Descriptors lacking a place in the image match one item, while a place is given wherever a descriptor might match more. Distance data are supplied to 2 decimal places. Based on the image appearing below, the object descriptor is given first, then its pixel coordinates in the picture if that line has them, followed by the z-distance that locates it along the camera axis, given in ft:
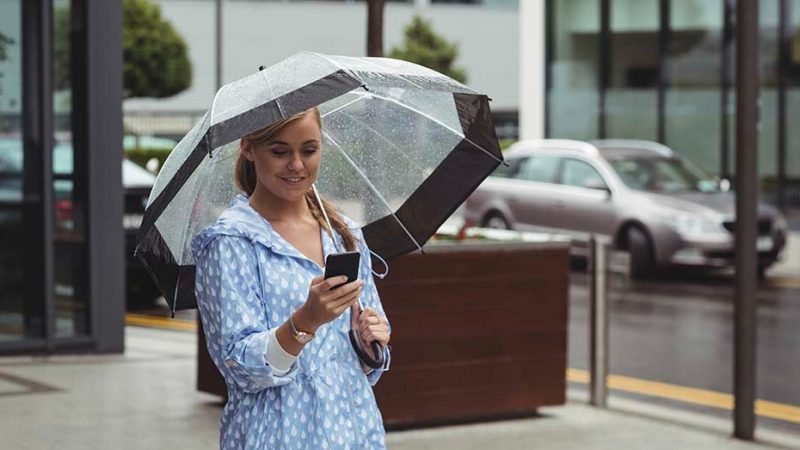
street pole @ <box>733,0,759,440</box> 24.77
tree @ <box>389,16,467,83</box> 153.38
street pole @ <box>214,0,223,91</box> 104.42
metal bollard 28.37
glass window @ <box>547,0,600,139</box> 91.86
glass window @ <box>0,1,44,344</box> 33.68
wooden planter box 25.09
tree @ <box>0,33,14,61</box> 33.60
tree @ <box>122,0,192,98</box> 137.08
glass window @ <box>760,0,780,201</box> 86.94
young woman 10.90
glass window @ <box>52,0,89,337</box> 34.12
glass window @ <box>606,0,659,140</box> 90.48
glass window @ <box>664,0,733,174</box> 88.89
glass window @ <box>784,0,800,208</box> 86.43
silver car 57.21
